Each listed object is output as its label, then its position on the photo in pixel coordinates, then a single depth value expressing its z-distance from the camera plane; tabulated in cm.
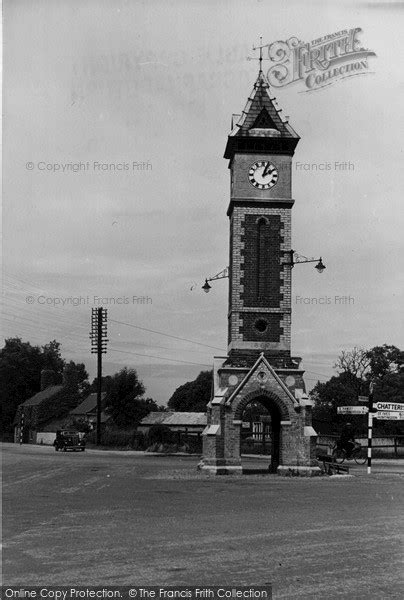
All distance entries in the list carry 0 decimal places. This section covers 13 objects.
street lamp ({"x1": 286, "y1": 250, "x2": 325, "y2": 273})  2944
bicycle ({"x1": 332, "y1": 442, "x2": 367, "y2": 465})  3817
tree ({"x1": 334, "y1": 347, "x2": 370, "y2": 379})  7406
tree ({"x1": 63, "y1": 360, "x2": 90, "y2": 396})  9281
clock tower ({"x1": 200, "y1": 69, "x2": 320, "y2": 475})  2959
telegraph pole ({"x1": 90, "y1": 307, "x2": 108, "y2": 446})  6144
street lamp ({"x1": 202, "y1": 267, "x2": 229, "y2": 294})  3155
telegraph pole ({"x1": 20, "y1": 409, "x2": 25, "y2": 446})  7857
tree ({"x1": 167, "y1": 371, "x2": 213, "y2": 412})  11081
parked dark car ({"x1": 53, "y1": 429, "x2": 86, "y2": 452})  5559
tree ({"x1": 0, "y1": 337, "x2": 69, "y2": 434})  10043
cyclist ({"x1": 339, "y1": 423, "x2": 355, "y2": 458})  3856
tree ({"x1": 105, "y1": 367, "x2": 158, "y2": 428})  6812
